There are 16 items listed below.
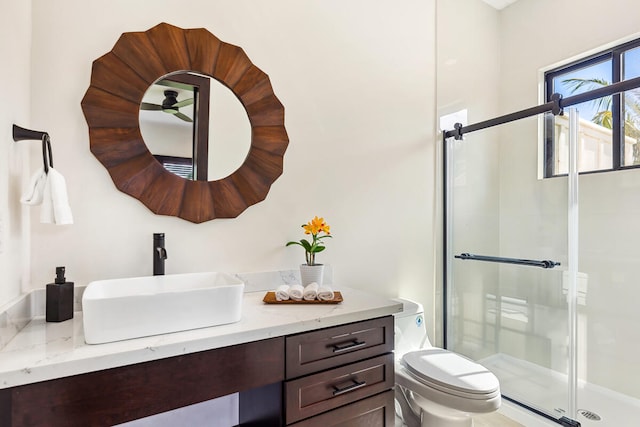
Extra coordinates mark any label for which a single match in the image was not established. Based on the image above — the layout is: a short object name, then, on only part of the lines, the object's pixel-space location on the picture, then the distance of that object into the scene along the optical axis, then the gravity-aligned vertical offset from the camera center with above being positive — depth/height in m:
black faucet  1.43 -0.15
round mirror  1.53 +0.42
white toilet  1.52 -0.74
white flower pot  1.70 -0.27
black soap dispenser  1.19 -0.28
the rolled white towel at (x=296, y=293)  1.49 -0.31
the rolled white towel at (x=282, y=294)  1.49 -0.32
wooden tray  1.48 -0.35
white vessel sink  0.98 -0.28
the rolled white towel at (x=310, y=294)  1.50 -0.32
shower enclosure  2.03 -0.29
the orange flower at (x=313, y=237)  1.75 -0.10
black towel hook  1.14 +0.26
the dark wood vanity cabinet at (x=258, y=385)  0.87 -0.49
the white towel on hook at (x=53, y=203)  1.15 +0.04
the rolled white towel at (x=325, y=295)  1.49 -0.32
